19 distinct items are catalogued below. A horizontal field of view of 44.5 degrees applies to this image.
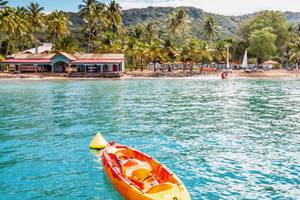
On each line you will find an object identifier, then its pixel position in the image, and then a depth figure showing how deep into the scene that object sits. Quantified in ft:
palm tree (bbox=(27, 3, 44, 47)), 298.56
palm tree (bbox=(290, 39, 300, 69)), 306.84
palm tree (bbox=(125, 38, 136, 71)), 288.71
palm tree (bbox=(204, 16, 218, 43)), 347.15
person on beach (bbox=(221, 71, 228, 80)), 261.91
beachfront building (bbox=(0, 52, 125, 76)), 270.87
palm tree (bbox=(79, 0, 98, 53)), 301.84
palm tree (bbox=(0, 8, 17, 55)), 257.34
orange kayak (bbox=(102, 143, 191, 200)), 37.37
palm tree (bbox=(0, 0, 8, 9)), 273.97
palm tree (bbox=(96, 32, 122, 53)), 305.32
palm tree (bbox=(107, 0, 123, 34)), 328.08
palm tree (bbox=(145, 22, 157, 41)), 360.48
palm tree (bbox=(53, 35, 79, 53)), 294.43
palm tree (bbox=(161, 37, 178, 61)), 294.87
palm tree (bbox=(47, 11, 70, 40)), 291.38
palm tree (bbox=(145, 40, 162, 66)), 282.56
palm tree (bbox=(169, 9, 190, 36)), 340.39
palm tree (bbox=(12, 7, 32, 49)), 272.10
